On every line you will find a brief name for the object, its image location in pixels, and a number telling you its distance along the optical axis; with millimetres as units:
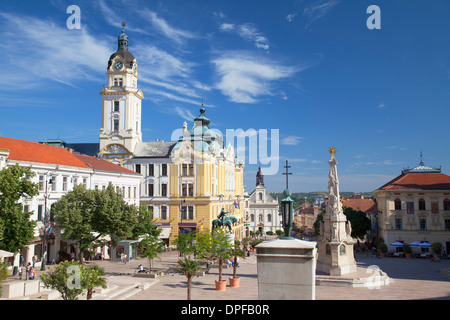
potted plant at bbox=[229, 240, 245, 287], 25359
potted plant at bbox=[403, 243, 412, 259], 45031
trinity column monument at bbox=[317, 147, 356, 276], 27672
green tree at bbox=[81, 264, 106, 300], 14867
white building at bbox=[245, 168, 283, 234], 100250
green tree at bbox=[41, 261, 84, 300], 14469
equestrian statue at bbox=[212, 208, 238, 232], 39456
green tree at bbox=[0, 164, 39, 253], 25938
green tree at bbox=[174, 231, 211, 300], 19109
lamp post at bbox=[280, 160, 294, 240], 9102
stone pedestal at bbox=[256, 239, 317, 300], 7129
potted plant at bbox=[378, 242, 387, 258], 45812
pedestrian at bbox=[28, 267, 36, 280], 25806
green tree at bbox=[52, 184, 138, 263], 32656
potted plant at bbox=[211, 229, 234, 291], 25200
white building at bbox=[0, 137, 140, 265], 32031
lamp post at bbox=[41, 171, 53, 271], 29950
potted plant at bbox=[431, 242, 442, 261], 42938
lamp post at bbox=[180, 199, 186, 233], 53891
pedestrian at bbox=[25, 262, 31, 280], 25634
